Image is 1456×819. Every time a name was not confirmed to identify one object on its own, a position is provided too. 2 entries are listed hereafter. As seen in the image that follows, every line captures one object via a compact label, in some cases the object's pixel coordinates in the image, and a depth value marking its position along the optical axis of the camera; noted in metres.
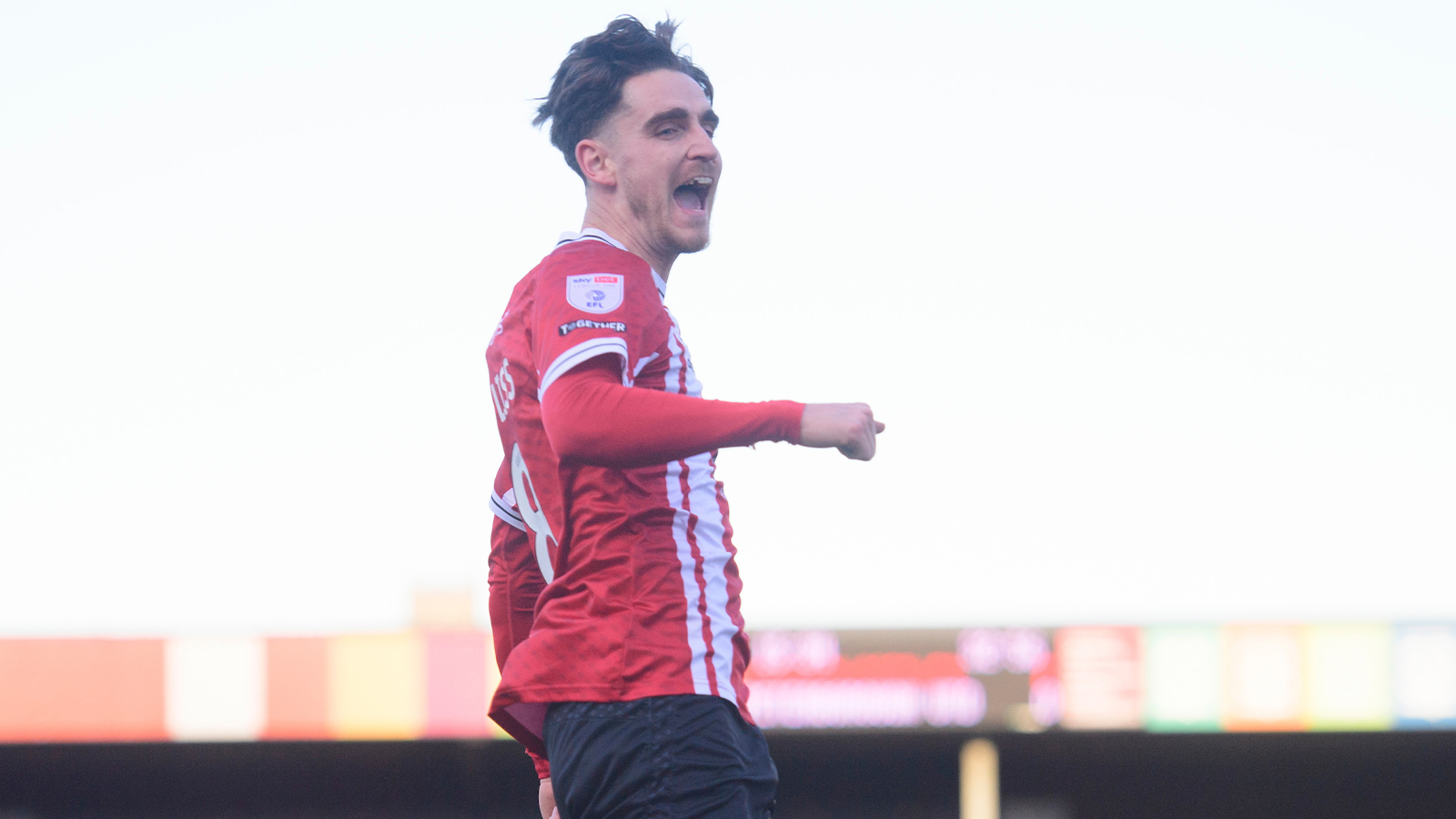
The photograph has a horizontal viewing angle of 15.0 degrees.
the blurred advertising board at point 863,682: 18.63
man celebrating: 6.72
